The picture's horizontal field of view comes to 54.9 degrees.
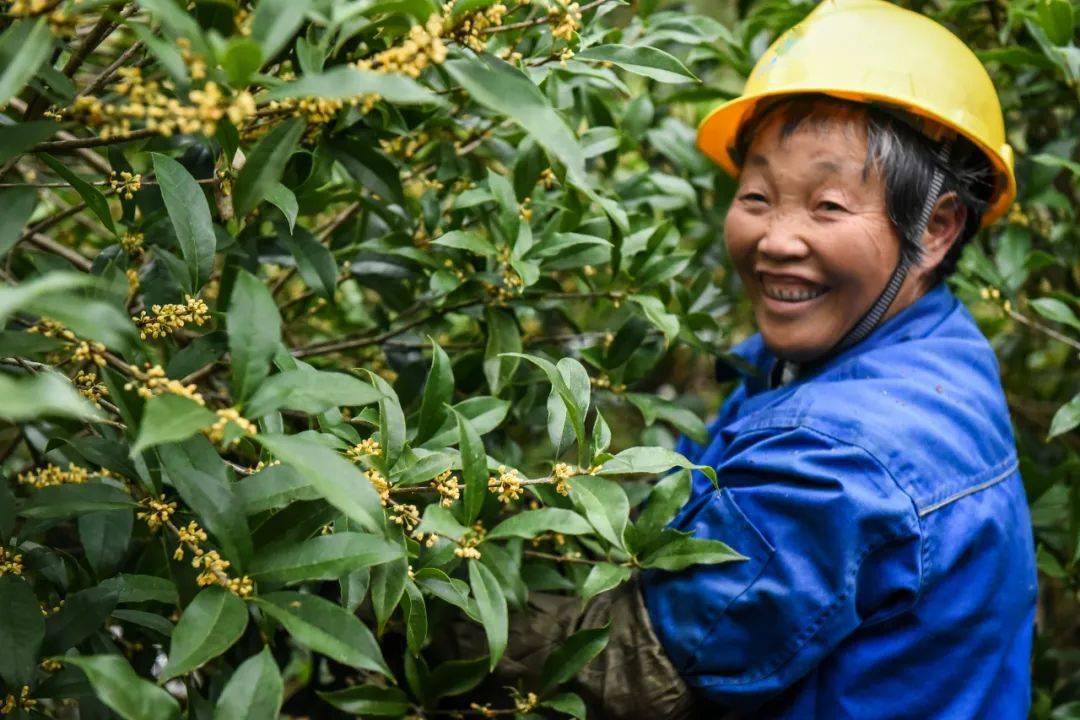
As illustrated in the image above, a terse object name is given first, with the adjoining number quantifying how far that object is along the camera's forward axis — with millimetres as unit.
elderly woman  1333
